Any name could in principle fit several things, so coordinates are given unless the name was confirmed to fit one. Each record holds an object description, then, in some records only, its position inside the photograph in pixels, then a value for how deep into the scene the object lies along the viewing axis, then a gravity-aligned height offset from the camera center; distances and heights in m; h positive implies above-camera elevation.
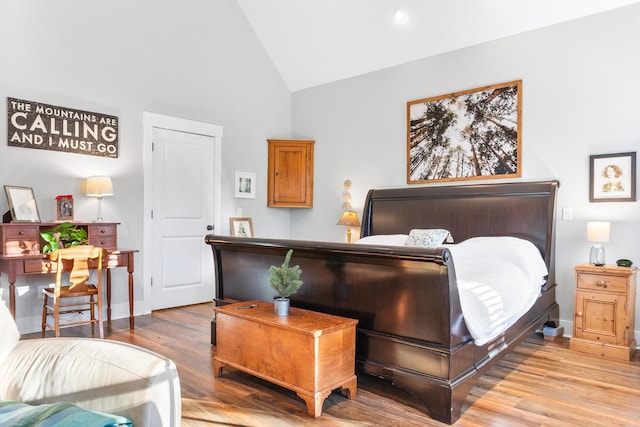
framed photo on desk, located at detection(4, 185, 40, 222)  3.81 +0.06
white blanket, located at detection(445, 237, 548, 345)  2.55 -0.48
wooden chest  2.35 -0.80
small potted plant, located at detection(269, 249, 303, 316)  2.62 -0.43
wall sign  3.98 +0.80
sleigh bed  2.33 -0.56
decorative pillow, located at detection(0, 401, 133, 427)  1.07 -0.53
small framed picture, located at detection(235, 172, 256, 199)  5.87 +0.35
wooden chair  3.62 -0.57
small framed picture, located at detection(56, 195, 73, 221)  4.13 +0.02
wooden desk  3.57 -0.36
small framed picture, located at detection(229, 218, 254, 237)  5.71 -0.21
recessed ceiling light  4.84 +2.20
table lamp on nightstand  3.63 -0.21
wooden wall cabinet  6.20 +0.53
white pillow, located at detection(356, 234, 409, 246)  4.40 -0.29
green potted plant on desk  3.71 -0.24
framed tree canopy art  4.43 +0.83
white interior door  5.02 -0.04
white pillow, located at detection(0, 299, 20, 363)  1.49 -0.44
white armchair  1.26 -0.52
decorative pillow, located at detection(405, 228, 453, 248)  4.18 -0.26
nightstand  3.46 -0.82
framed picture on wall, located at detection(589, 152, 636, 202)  3.75 +0.30
